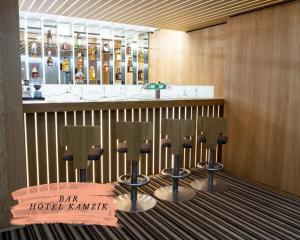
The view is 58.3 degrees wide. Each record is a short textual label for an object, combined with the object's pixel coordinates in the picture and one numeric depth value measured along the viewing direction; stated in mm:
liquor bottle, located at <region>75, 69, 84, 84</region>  5645
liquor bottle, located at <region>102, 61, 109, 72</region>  6188
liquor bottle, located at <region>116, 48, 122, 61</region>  6343
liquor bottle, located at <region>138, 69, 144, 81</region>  6703
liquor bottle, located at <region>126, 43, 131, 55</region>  6461
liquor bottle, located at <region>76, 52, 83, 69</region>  5914
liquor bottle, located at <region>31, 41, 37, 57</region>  5524
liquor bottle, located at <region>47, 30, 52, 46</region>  5549
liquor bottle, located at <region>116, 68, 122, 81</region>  6391
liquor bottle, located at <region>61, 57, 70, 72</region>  5781
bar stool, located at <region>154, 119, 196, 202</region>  3369
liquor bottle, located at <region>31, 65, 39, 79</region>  5381
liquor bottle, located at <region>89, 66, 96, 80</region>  6082
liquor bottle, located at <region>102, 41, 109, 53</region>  6162
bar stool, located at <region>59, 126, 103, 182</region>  2598
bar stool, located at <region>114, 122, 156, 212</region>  2977
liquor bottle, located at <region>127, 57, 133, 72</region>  6500
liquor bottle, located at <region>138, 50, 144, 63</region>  6633
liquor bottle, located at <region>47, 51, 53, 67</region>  5614
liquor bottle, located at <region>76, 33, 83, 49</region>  5930
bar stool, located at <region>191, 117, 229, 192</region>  3678
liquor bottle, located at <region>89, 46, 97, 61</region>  6008
